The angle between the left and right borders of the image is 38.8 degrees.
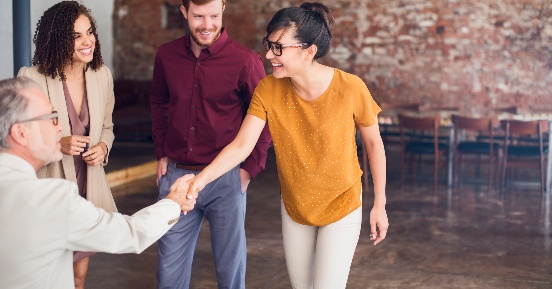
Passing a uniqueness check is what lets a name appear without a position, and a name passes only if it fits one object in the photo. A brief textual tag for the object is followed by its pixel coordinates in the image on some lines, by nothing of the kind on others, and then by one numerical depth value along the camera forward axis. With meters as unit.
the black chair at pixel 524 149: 8.73
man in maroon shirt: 3.38
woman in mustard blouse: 2.82
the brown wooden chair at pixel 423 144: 8.89
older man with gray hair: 2.05
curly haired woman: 3.14
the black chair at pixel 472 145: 8.88
